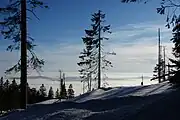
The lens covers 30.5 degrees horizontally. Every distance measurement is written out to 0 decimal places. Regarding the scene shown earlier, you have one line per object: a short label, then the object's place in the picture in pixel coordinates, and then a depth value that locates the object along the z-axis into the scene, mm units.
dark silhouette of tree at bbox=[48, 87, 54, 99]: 105606
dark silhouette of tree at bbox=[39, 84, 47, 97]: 108500
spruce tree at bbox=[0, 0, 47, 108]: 19688
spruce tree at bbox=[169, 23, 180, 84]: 11864
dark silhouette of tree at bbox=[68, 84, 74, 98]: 99356
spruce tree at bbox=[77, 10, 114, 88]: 41781
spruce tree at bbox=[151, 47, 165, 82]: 69725
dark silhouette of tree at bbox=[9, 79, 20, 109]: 73044
